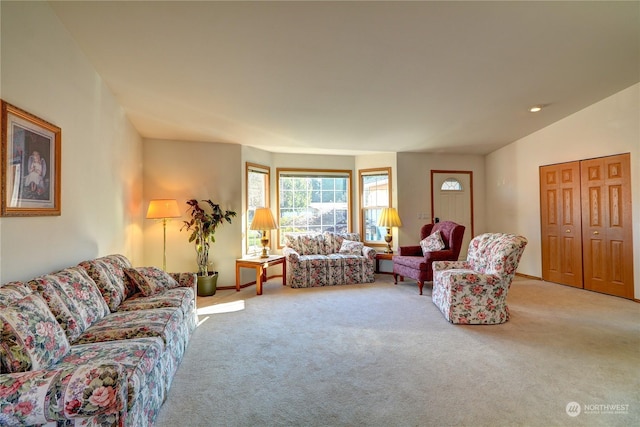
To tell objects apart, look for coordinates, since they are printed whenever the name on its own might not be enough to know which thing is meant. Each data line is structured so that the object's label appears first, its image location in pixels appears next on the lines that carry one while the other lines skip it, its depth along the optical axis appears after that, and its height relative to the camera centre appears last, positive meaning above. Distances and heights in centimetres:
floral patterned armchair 322 -80
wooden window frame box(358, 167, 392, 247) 603 +24
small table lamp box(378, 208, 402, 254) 552 -9
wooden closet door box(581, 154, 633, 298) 403 -16
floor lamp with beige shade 414 +11
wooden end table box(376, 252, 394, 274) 542 -73
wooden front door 605 +30
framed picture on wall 189 +37
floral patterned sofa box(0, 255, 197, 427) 120 -70
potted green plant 453 -22
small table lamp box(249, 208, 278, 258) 499 -10
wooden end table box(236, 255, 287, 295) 458 -76
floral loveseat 498 -73
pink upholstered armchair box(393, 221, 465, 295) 450 -64
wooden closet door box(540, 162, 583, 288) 464 -15
